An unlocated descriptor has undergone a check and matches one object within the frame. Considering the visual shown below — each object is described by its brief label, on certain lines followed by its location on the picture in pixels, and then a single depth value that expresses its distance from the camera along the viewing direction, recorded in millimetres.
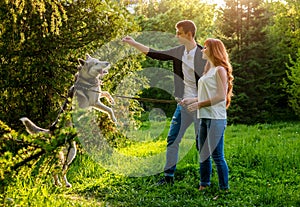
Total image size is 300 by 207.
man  5250
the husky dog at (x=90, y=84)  3502
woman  4668
